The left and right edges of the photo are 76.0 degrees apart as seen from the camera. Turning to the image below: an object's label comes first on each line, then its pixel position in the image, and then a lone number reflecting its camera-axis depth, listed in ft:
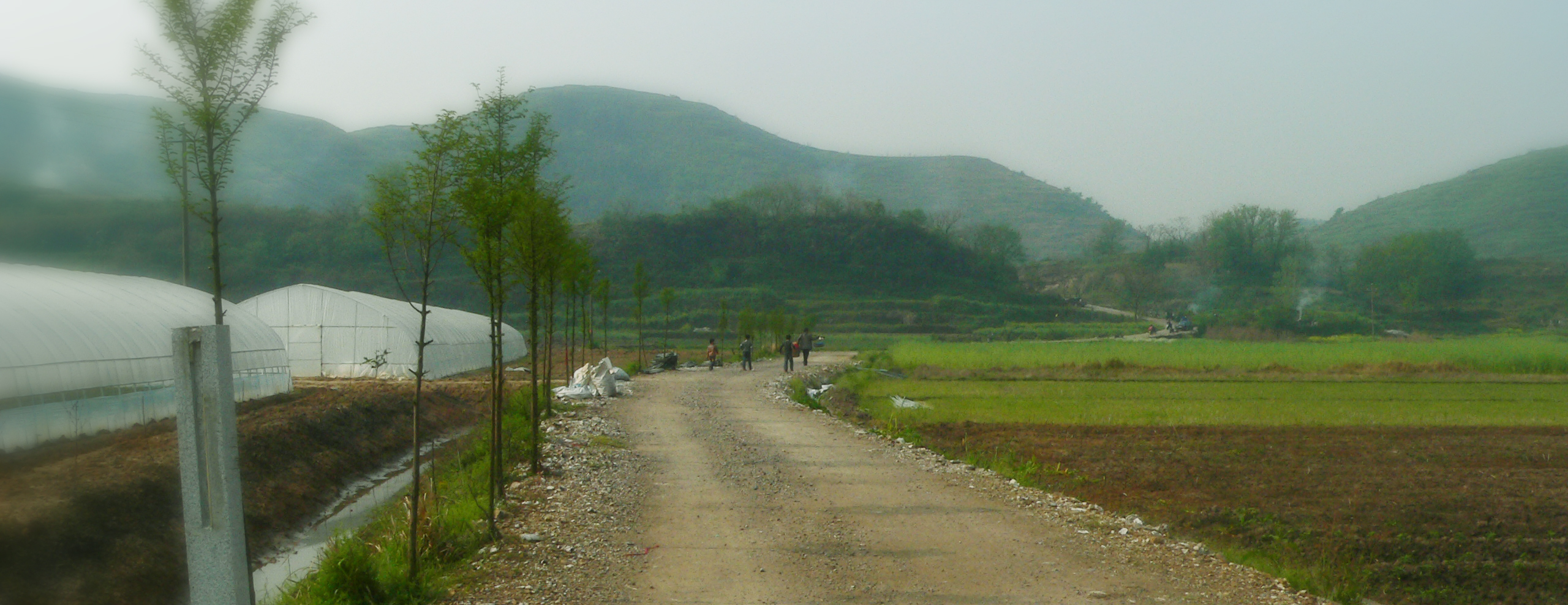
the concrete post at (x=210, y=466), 16.43
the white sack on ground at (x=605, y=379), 91.45
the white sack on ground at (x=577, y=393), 86.99
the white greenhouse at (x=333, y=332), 115.75
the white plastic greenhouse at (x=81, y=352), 46.21
